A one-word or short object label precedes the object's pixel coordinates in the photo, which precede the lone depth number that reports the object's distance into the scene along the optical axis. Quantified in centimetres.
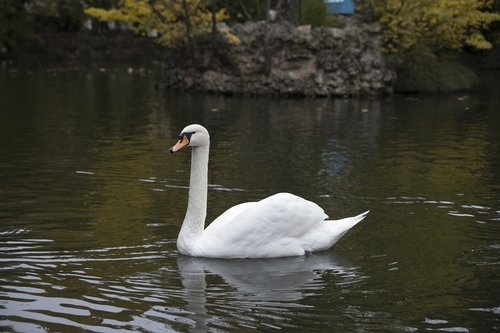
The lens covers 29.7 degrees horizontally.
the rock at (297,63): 3117
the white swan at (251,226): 874
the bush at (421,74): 3412
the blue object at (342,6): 4471
